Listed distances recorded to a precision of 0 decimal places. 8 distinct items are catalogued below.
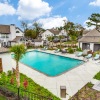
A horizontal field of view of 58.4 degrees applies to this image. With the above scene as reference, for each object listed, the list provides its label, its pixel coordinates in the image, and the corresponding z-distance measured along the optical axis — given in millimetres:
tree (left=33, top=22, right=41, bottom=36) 44047
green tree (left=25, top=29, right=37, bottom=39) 37185
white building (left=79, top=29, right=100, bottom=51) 21834
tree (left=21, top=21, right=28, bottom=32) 43894
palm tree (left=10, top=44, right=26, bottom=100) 7424
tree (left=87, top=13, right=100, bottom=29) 37094
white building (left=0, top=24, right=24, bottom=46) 32375
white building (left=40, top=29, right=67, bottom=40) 47844
